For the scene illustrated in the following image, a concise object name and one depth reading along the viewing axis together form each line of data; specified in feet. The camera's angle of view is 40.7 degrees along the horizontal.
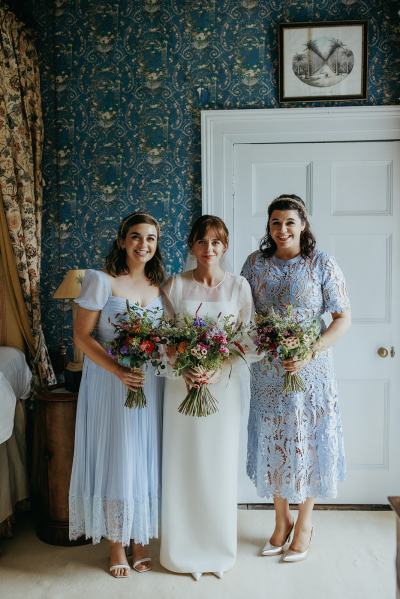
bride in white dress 8.21
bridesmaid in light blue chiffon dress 8.21
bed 9.54
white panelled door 10.91
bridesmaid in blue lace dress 8.59
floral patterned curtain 10.12
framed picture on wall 10.65
